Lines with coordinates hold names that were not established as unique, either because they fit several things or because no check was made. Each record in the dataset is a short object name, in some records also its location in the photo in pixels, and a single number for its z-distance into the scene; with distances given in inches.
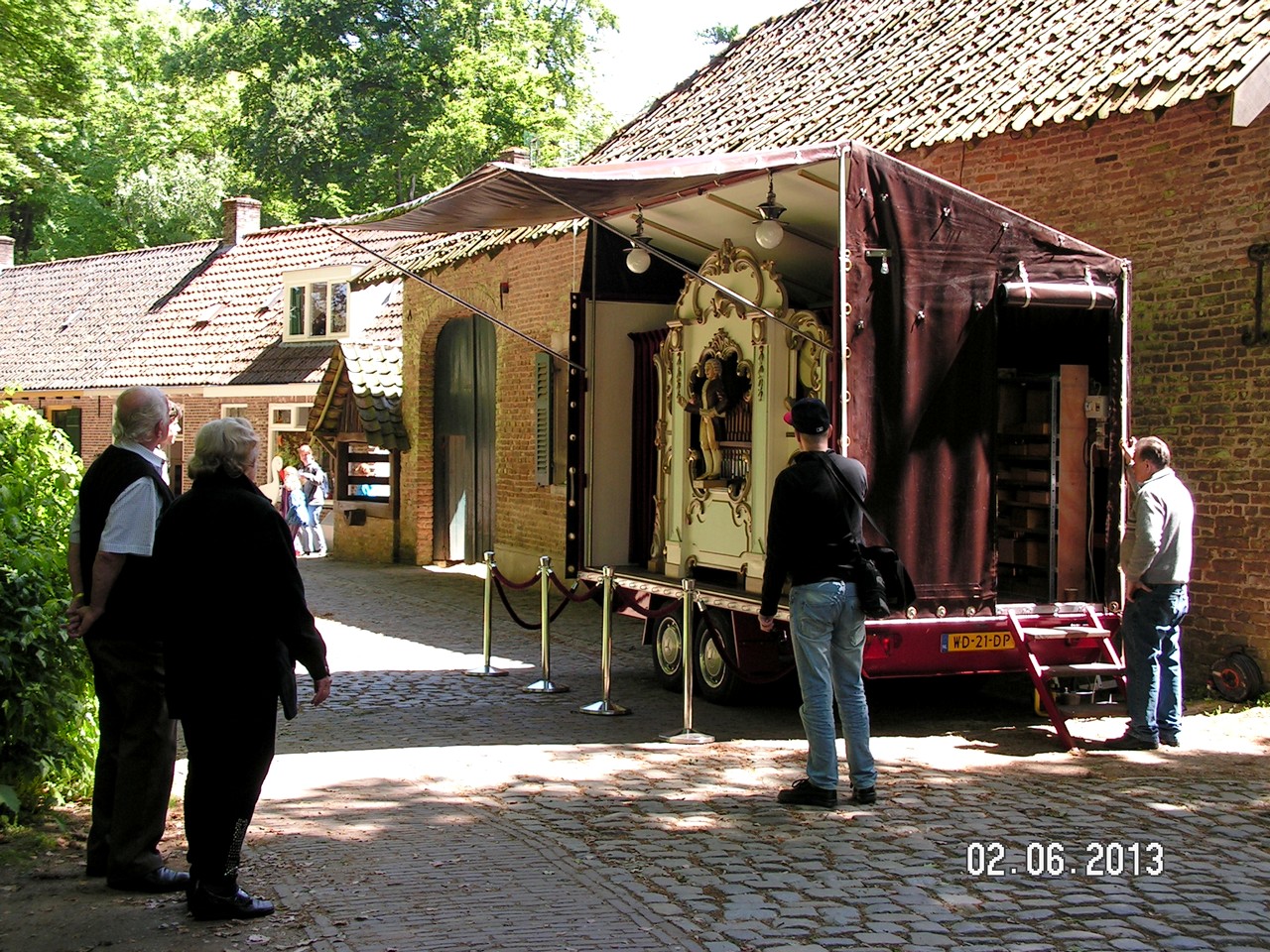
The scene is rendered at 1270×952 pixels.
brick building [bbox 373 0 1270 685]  394.6
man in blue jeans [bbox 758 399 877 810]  271.4
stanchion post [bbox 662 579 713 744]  340.2
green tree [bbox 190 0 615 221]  1672.0
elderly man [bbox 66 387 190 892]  214.4
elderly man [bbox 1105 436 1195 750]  325.4
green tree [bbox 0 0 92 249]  619.5
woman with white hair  199.8
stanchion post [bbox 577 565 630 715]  376.8
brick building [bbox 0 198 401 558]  1071.0
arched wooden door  812.0
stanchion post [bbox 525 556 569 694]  415.8
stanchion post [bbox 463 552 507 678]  448.8
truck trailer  329.1
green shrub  244.1
